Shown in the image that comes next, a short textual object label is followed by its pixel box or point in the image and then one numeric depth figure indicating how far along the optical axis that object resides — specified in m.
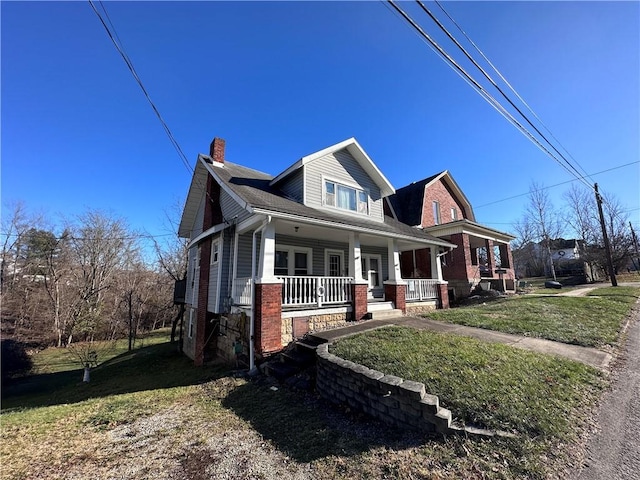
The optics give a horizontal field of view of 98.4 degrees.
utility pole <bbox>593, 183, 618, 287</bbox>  17.71
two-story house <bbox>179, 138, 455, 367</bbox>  7.70
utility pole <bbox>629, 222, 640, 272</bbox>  31.75
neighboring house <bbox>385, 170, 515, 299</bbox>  16.42
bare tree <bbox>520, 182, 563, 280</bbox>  34.00
